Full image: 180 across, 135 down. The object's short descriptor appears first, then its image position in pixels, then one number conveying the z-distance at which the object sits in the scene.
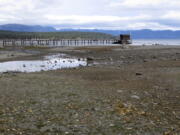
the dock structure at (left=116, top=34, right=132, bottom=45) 104.46
